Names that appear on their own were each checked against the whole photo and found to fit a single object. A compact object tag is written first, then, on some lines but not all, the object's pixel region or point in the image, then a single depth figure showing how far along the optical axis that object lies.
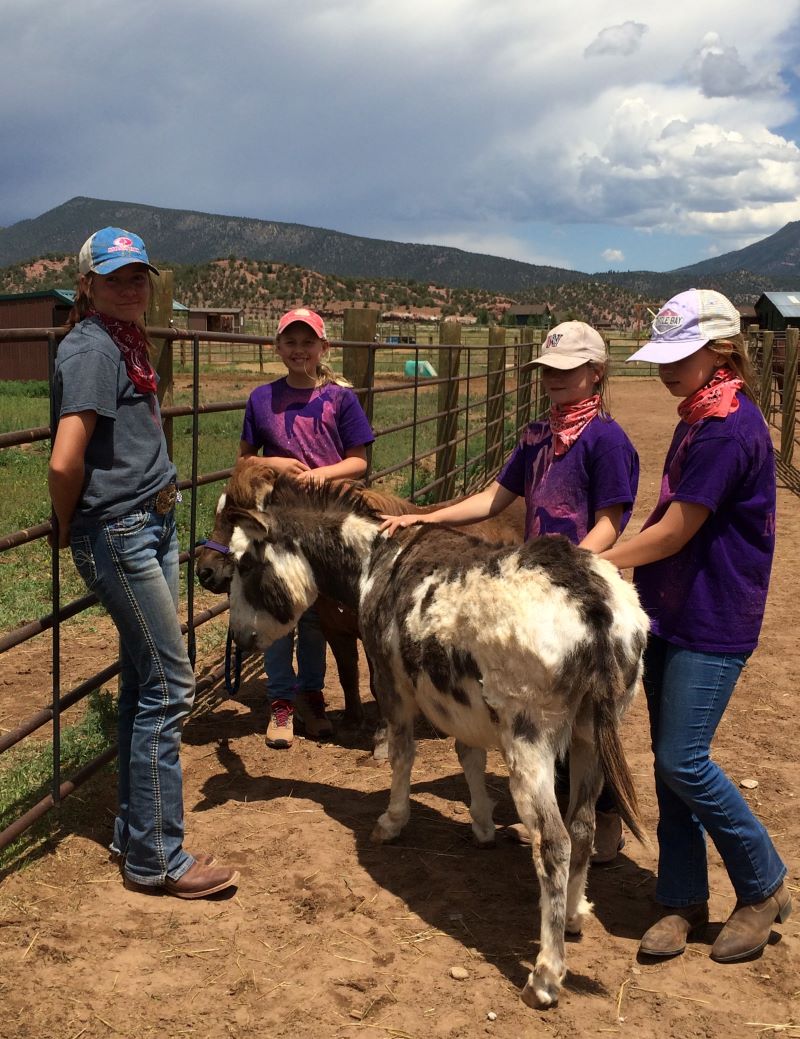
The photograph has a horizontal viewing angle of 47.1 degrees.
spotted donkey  2.57
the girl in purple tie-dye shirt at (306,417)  4.02
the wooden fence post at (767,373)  16.70
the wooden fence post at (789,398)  13.47
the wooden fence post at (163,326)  4.18
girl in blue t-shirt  2.70
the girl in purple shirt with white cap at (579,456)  2.98
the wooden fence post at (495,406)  11.98
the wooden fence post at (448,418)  9.02
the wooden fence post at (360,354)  6.02
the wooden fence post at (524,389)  15.12
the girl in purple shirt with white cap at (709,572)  2.62
